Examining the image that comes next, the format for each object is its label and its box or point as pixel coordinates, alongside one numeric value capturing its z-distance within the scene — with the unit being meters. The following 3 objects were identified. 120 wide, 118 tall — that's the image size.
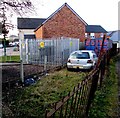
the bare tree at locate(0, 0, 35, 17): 7.60
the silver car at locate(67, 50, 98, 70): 9.24
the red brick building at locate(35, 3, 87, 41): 19.75
